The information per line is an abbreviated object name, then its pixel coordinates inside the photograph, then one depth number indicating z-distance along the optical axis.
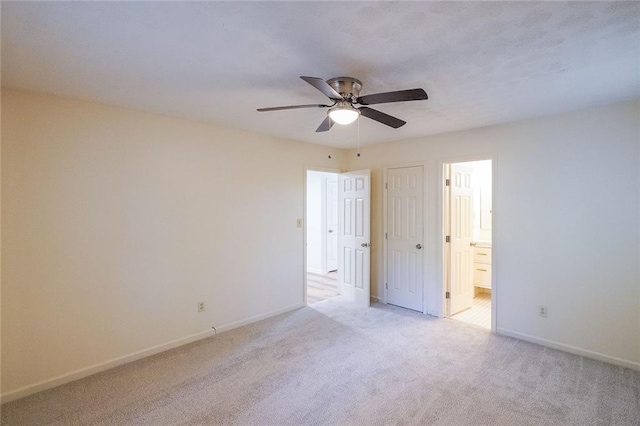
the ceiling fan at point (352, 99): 1.91
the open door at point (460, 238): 4.14
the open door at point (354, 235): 4.57
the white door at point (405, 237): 4.27
